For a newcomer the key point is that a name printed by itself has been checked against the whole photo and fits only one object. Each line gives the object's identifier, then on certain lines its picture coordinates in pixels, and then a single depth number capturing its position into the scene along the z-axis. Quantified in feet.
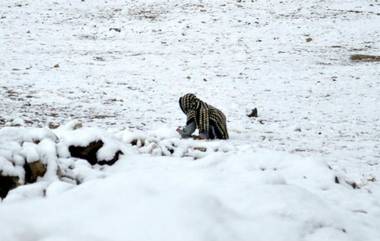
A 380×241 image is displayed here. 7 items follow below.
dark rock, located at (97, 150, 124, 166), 35.88
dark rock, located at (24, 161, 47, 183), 30.07
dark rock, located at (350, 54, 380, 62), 124.50
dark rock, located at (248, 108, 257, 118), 81.10
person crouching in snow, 59.47
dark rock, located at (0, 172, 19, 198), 28.78
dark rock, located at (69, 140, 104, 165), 35.60
